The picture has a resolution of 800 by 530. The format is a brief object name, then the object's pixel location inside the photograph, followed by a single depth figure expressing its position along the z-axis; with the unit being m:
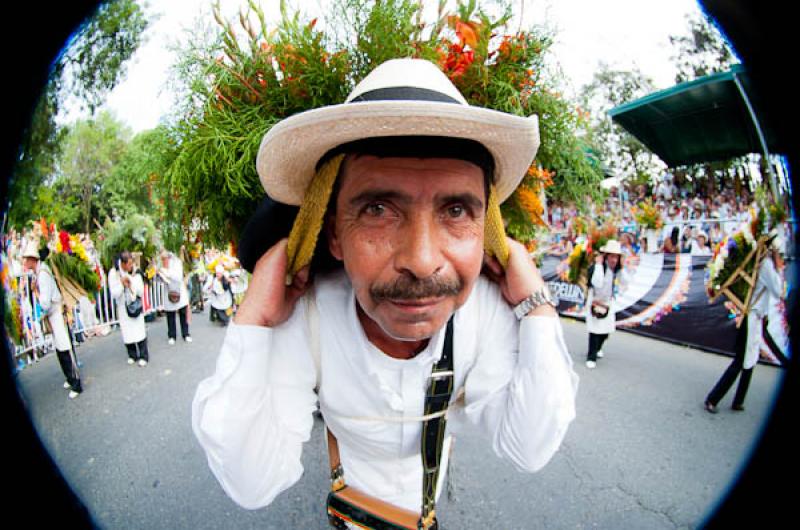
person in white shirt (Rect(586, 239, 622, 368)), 5.03
